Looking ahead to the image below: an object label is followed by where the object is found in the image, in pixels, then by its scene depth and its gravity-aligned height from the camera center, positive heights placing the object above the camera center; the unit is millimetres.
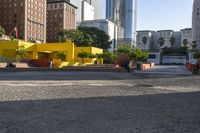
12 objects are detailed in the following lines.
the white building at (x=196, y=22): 82301 +16712
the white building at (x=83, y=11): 111009 +29945
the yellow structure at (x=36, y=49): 39746 +2208
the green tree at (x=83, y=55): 43452 +1060
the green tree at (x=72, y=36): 59912 +7373
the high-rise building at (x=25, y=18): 69936 +15405
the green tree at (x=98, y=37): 64397 +7741
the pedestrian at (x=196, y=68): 21000 -779
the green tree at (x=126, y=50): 33525 +1807
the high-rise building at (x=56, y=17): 84875 +18977
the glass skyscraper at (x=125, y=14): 118498 +28494
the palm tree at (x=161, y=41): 91974 +9306
